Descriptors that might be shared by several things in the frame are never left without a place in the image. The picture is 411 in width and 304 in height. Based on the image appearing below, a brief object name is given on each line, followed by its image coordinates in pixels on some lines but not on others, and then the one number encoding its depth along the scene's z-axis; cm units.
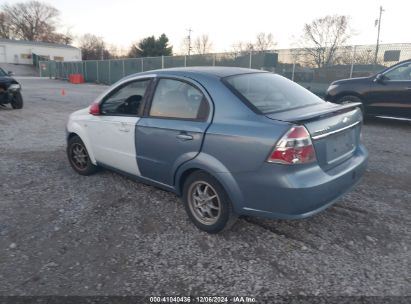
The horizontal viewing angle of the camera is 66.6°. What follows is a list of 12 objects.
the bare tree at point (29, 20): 7638
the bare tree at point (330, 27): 3884
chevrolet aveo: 255
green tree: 4500
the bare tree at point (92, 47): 7547
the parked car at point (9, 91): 1064
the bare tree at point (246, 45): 5550
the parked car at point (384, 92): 766
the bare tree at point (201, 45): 7888
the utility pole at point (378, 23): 4183
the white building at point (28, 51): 6012
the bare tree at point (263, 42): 6656
